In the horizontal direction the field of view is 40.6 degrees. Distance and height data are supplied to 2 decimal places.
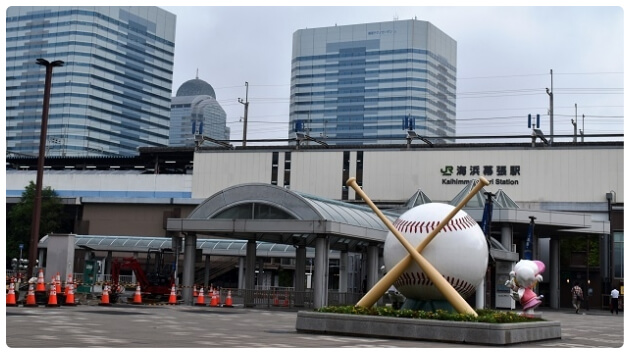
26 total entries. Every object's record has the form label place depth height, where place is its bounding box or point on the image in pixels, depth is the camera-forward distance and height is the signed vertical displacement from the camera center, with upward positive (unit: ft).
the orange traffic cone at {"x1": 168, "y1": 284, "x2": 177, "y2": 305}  118.57 -4.57
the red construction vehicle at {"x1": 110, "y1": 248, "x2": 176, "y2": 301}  141.49 -2.10
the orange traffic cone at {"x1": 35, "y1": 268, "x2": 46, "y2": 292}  103.48 -2.91
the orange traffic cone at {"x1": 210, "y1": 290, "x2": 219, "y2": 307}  118.13 -4.60
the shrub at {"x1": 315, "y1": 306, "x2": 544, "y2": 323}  62.49 -2.98
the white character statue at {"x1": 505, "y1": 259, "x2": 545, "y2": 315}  76.79 -0.31
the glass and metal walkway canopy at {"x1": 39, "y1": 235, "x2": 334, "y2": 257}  199.52 +4.96
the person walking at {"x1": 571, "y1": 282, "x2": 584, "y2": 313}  145.07 -2.62
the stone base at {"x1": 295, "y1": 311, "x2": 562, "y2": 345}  60.49 -4.00
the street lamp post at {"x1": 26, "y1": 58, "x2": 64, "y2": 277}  97.19 +9.98
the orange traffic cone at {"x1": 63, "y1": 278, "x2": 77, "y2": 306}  101.24 -4.23
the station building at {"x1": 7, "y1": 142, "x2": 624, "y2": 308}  119.65 +18.50
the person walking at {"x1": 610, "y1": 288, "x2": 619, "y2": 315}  147.54 -3.32
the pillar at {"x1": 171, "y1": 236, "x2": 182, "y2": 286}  137.93 +2.16
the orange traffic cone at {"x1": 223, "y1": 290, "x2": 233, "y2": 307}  119.05 -4.82
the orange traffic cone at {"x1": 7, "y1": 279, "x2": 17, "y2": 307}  94.81 -4.34
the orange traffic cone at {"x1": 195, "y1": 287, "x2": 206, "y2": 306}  120.06 -4.73
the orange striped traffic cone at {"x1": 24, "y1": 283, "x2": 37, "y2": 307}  95.04 -4.37
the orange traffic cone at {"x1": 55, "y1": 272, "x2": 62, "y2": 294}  104.57 -2.80
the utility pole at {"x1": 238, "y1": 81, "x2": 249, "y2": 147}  294.66 +56.24
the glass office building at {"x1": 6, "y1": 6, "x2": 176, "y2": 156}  613.93 +134.81
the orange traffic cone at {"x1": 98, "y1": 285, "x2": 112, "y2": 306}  106.83 -4.57
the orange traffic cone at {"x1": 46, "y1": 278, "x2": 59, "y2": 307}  96.89 -4.35
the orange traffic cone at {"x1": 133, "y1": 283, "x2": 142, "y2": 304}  116.98 -4.67
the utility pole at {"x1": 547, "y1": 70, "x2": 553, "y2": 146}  267.39 +54.27
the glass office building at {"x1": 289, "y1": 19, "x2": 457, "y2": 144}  257.05 +45.42
